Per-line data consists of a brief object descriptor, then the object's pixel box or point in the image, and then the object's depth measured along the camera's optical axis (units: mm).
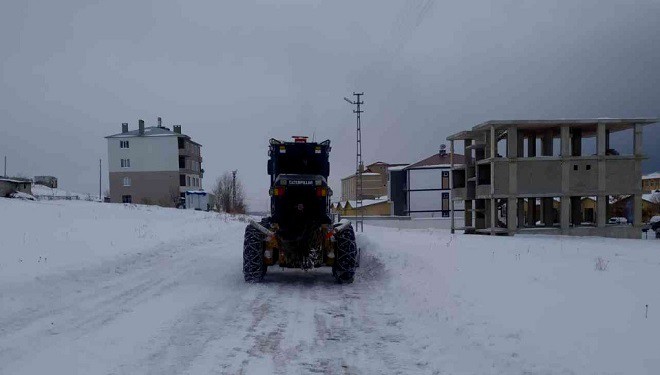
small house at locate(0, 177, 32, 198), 52275
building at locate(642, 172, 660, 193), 132625
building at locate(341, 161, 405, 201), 110006
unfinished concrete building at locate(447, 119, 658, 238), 36219
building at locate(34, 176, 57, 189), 104344
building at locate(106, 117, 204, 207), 84812
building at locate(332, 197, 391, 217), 78938
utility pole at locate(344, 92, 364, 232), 29509
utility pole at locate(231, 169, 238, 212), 89688
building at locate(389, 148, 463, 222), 74250
